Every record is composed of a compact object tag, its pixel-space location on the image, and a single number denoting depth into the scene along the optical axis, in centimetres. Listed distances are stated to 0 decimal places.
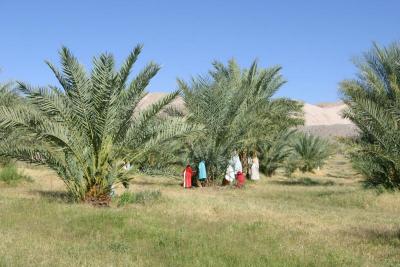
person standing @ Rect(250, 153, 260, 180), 2351
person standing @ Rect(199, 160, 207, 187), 1912
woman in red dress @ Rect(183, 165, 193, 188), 1912
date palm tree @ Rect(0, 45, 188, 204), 1134
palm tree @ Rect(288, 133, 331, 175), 2909
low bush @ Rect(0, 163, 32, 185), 1697
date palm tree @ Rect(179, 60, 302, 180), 1845
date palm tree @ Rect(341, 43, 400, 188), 1474
